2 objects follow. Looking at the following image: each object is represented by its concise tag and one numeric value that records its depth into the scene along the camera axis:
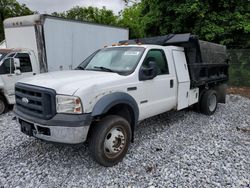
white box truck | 6.92
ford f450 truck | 3.24
